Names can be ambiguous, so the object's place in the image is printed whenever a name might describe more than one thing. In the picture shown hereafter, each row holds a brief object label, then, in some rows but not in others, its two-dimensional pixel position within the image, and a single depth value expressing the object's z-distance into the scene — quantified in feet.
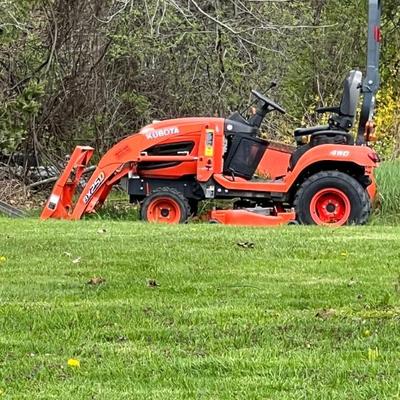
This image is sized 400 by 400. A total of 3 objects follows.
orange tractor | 64.16
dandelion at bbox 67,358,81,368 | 25.60
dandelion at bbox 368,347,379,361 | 26.06
